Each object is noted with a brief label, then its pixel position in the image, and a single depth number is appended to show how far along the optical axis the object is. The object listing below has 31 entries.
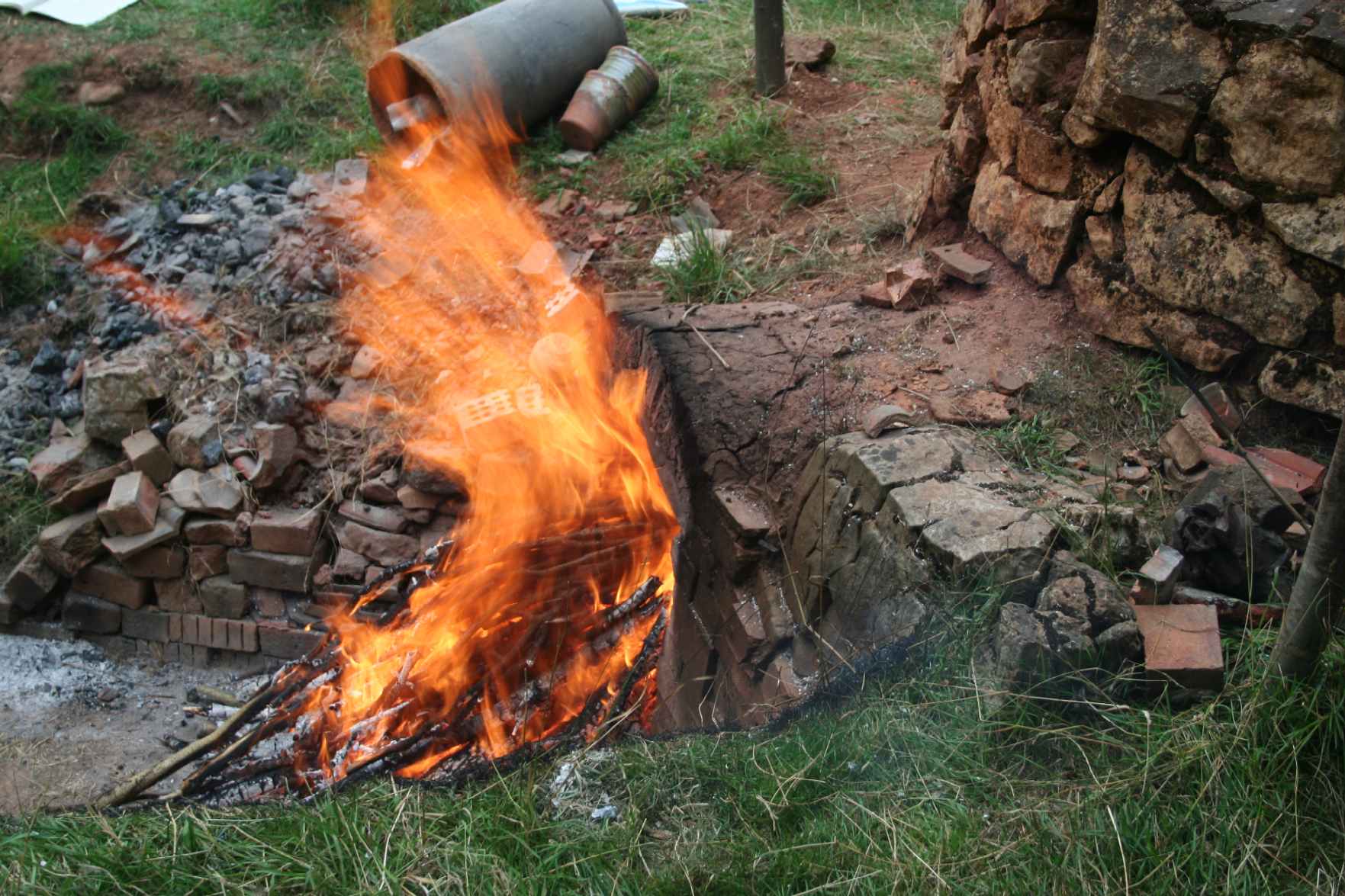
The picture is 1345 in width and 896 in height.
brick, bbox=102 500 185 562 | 4.97
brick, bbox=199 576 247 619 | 5.07
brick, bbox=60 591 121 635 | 5.17
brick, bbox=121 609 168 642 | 5.17
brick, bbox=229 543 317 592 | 5.01
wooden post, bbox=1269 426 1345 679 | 2.24
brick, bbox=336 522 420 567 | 5.02
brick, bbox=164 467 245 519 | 4.99
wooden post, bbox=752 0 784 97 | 6.79
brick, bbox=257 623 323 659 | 5.02
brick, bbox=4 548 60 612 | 5.07
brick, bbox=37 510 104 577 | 5.02
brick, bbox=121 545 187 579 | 5.07
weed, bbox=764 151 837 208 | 5.88
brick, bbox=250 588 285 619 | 5.09
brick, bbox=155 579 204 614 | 5.15
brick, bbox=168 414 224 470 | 5.12
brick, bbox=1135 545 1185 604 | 2.89
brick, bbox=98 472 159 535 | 4.93
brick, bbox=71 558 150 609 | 5.12
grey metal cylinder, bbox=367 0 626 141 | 6.61
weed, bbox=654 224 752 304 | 5.17
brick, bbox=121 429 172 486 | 5.10
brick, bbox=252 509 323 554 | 4.96
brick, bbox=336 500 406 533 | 5.04
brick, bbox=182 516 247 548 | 5.00
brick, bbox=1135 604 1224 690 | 2.65
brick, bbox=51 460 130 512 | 5.08
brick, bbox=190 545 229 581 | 5.05
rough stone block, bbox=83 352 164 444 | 5.19
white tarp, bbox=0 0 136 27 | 8.05
